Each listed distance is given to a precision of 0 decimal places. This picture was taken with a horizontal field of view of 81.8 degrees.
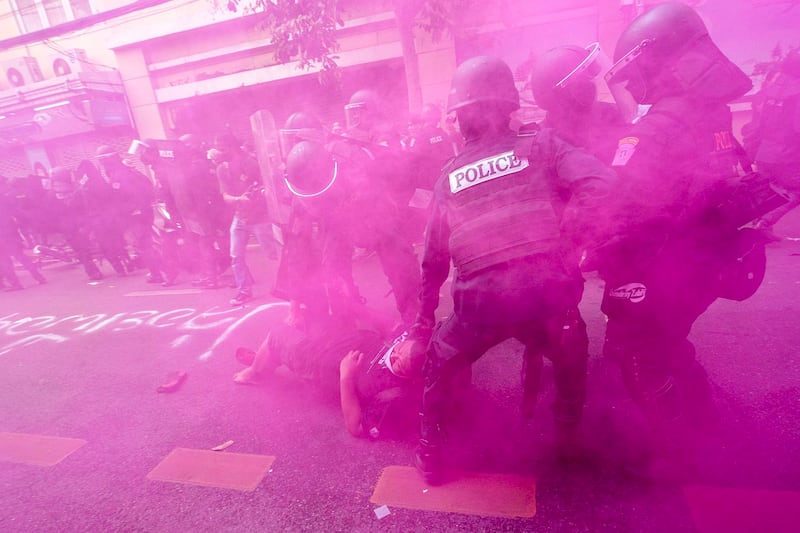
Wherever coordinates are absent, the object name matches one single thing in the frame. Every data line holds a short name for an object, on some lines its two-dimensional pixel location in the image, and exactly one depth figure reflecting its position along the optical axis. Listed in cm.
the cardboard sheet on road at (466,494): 193
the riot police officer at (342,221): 315
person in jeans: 521
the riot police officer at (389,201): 352
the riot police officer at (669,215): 173
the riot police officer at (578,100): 288
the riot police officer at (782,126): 415
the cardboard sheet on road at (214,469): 233
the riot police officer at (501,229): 174
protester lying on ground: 234
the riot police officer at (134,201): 678
